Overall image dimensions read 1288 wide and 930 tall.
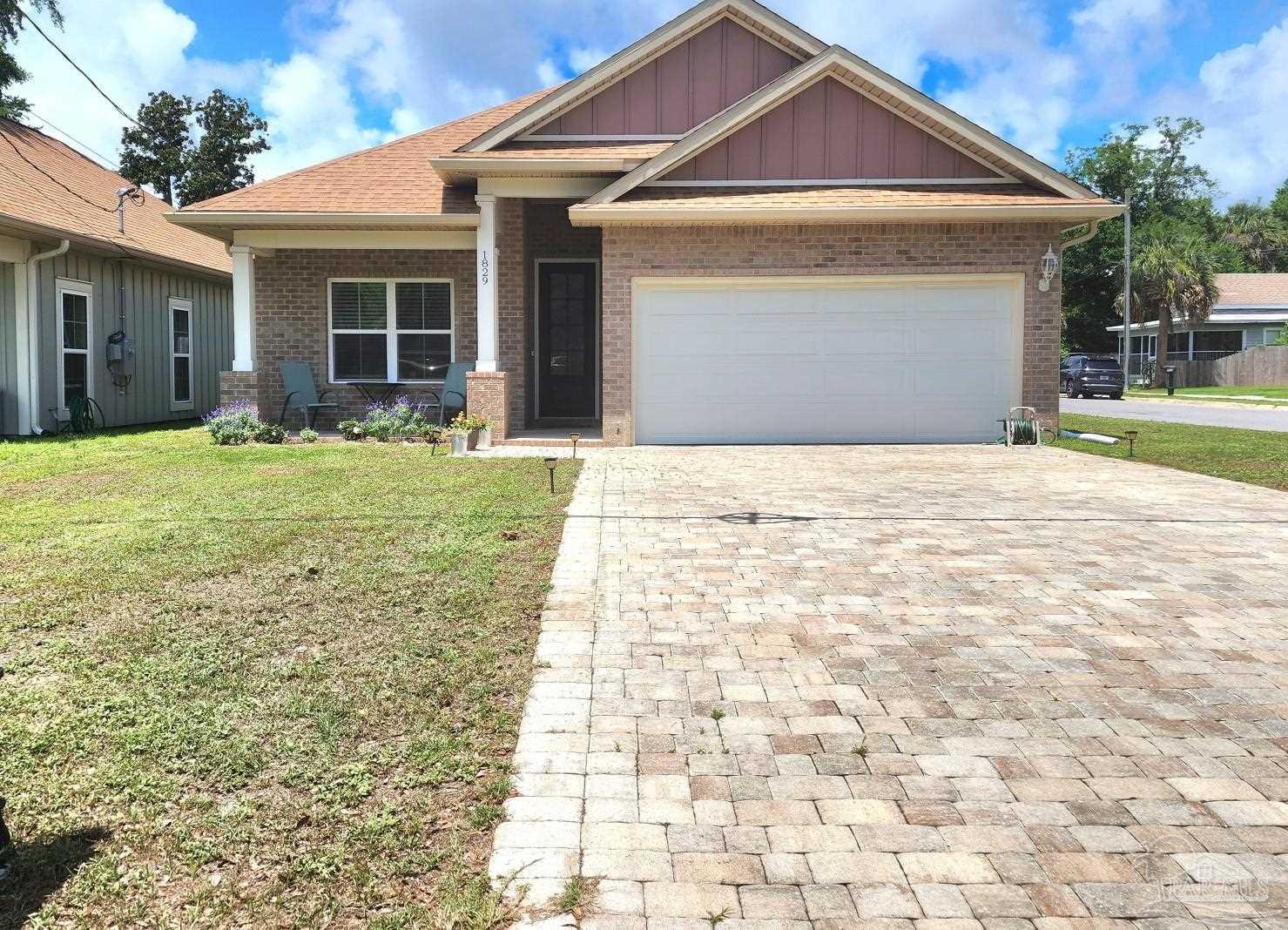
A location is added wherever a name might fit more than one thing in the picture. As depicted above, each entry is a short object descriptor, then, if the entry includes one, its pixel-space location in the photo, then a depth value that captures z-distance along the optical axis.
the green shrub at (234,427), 13.23
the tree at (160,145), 43.16
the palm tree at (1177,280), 41.22
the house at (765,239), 12.84
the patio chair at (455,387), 14.57
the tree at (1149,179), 52.47
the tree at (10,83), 26.55
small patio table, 15.23
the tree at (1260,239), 63.12
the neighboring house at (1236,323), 42.72
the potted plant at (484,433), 12.80
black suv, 32.38
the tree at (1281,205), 67.69
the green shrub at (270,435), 13.57
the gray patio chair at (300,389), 14.71
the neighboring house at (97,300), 14.19
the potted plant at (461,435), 12.17
